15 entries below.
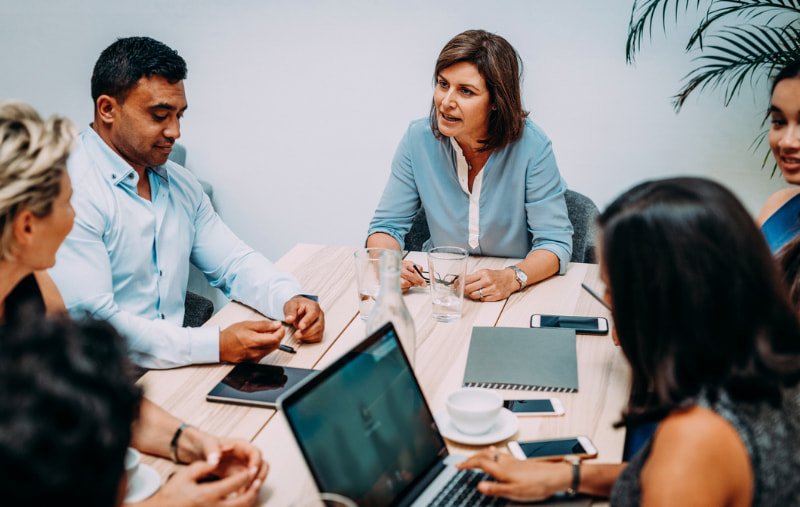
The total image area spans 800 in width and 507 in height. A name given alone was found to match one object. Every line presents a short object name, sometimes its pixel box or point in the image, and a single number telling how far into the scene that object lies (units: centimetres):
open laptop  94
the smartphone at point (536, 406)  129
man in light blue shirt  155
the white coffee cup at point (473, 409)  119
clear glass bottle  130
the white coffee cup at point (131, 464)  106
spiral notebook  140
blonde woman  105
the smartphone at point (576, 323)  162
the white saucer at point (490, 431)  119
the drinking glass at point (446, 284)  167
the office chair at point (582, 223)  230
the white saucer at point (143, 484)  105
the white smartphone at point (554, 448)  116
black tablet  133
